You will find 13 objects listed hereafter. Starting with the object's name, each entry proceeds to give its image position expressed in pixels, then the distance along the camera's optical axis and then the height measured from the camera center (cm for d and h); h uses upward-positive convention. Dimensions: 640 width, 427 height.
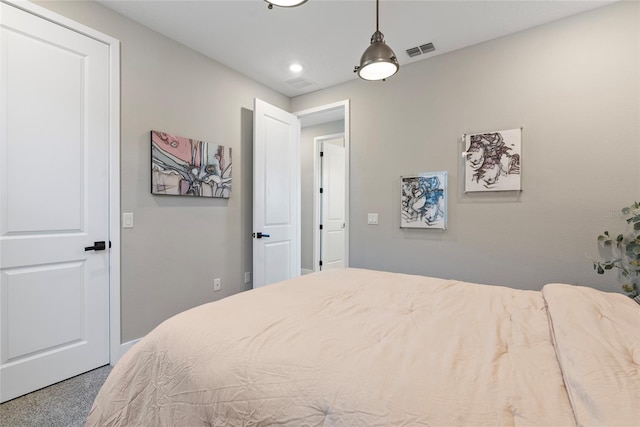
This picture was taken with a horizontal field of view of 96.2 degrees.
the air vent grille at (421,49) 262 +153
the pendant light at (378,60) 158 +86
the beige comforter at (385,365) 66 -44
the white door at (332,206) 490 +12
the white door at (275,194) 310 +22
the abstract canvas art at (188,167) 241 +42
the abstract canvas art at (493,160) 239 +46
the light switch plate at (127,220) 223 -6
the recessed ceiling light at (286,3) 127 +94
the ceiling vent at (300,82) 328 +153
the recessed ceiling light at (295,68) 297 +153
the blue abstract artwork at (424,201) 272 +12
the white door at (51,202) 175 +7
